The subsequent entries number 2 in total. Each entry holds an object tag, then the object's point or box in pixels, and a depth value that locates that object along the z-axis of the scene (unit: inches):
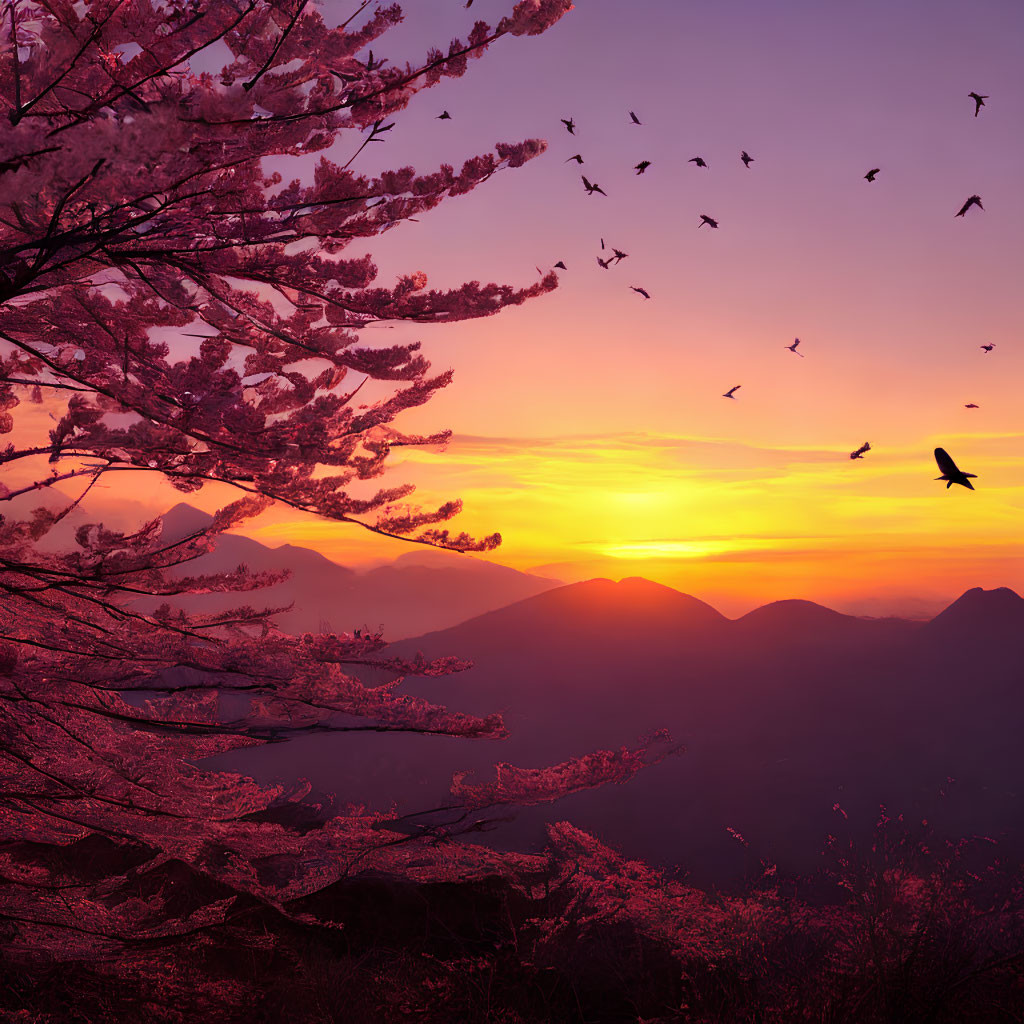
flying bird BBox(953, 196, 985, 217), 257.2
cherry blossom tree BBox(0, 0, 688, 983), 140.6
